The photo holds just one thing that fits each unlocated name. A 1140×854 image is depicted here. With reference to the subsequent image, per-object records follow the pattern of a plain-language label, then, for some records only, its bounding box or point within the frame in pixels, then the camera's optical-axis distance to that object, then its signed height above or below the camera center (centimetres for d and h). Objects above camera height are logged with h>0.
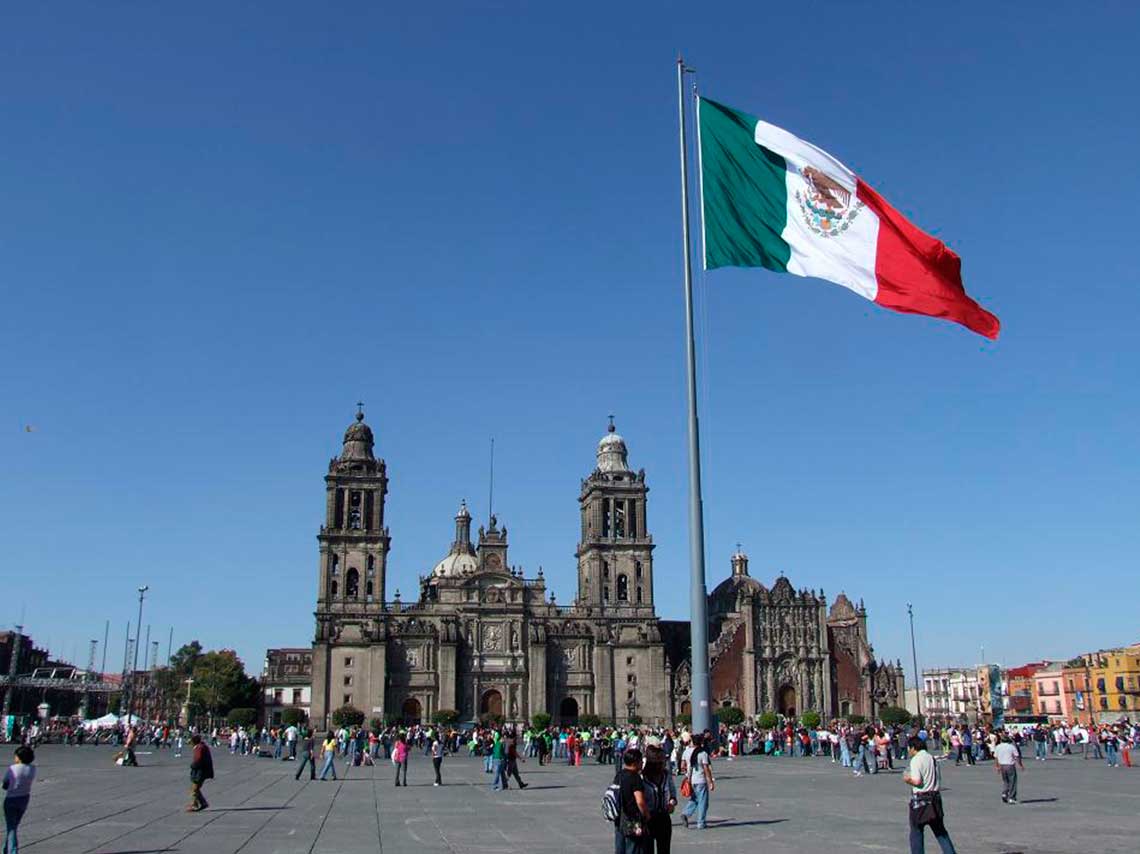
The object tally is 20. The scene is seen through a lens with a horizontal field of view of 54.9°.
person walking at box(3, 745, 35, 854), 1294 -124
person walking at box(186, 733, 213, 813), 2111 -161
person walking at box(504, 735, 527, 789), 2794 -187
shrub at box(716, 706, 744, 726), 8469 -239
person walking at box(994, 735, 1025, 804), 2188 -162
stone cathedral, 8775 +388
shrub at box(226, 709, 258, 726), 9132 -253
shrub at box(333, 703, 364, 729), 8188 -229
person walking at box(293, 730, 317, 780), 3173 -200
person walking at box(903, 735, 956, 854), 1190 -127
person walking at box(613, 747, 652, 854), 983 -111
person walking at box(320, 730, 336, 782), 3225 -192
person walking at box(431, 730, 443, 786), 2964 -174
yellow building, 10688 -13
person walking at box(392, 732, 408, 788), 2933 -174
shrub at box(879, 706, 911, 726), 8569 -247
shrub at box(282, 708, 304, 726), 8603 -244
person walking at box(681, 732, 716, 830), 1764 -153
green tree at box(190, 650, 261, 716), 10650 +8
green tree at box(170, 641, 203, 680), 12525 +325
